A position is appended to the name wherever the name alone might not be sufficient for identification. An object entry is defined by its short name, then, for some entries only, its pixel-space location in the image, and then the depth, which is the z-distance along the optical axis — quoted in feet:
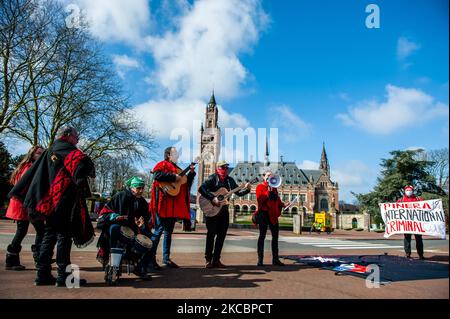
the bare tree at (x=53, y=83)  56.84
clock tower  312.34
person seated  13.93
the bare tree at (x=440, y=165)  139.59
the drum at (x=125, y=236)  14.87
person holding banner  27.43
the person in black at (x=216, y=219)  19.62
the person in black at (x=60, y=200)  13.26
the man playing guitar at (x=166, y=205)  18.54
